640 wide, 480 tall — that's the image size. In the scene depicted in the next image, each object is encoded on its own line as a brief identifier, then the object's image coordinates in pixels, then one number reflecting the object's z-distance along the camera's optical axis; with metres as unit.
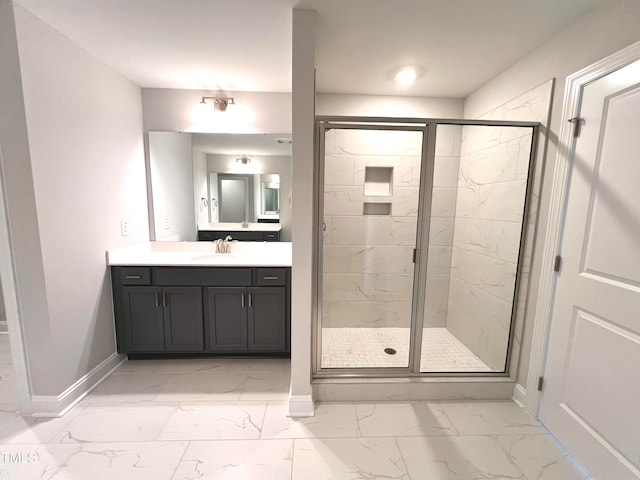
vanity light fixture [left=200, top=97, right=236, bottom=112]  2.46
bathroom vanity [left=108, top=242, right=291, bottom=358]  2.19
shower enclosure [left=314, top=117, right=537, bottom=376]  1.99
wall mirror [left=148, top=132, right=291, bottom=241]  2.62
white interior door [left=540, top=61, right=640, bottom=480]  1.23
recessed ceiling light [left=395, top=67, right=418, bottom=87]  2.14
